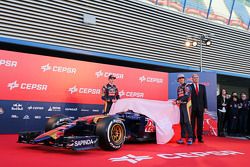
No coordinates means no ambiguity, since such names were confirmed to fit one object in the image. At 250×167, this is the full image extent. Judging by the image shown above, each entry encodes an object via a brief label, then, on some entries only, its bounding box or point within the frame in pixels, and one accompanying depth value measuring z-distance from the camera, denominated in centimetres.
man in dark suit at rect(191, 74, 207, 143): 496
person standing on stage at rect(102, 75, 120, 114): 543
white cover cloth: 458
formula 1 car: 323
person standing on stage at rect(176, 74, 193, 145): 461
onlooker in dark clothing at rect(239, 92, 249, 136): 716
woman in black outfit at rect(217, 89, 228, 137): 700
